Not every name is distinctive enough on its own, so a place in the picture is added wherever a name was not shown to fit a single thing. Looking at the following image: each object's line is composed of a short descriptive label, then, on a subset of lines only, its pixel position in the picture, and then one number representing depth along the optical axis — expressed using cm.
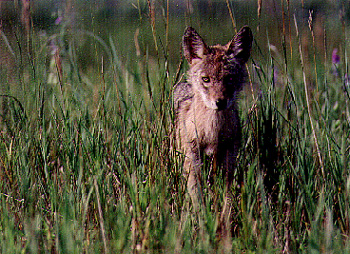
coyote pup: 758
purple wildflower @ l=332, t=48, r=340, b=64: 1094
